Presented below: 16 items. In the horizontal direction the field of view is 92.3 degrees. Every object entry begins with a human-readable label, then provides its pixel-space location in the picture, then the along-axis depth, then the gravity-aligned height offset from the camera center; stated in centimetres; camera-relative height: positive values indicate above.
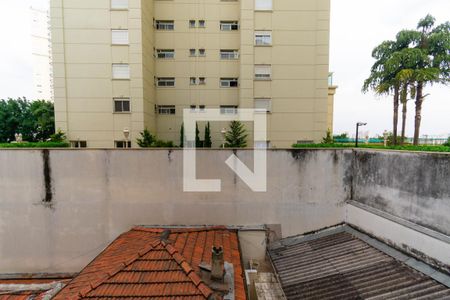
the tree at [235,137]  1512 +13
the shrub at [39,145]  975 -41
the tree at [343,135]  3149 +70
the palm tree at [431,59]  1280 +494
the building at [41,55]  5869 +2240
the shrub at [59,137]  1395 +2
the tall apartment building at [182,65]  1432 +524
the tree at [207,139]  1574 -4
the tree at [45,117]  2052 +192
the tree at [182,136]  1641 +17
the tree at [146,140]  1390 -13
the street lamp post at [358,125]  900 +64
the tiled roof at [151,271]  422 -297
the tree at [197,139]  1612 -5
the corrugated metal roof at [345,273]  505 -362
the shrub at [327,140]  1490 -3
